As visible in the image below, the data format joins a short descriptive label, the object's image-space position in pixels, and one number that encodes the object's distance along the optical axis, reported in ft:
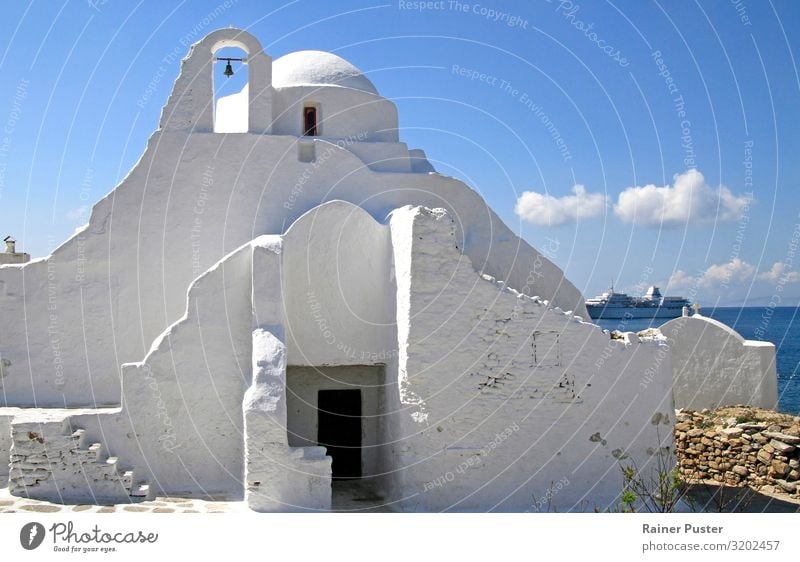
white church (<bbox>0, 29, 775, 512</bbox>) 36.55
